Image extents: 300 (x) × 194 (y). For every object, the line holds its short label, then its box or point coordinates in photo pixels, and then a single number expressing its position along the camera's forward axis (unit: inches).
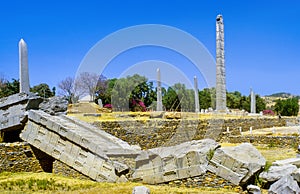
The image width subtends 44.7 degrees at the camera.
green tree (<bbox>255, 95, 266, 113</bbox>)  2510.6
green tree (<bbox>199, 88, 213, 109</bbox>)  2143.2
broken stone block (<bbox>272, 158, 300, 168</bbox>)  385.1
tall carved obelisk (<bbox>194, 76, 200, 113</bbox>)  1328.4
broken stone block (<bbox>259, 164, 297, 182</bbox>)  355.3
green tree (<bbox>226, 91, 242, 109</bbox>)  2556.6
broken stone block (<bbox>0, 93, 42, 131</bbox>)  508.4
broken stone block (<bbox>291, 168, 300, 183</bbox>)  345.4
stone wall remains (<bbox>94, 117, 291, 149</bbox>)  733.9
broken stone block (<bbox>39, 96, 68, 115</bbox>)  552.1
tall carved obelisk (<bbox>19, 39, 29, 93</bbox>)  724.7
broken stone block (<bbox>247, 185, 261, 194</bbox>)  336.2
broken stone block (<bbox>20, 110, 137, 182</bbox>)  435.5
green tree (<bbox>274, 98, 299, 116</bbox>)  2440.9
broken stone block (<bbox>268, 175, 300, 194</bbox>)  310.4
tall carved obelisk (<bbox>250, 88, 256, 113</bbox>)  1579.0
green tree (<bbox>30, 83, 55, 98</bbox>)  1857.8
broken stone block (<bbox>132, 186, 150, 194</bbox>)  297.9
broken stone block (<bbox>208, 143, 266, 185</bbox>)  366.3
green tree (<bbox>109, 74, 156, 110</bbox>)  1525.6
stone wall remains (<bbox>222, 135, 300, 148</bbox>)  781.3
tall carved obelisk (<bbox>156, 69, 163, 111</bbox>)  1218.0
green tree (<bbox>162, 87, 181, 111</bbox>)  1786.4
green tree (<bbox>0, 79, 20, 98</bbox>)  1596.2
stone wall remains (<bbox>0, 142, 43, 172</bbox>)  468.8
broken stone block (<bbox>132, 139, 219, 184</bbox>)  383.6
